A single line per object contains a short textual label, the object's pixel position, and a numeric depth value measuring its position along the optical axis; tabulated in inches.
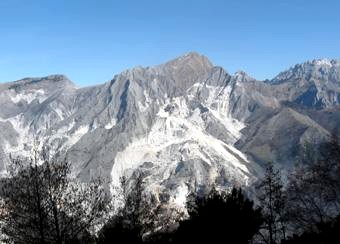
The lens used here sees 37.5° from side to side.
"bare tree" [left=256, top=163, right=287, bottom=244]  2588.8
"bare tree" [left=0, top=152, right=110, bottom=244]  1846.7
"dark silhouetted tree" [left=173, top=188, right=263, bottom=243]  1790.1
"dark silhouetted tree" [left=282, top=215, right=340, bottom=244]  1528.1
